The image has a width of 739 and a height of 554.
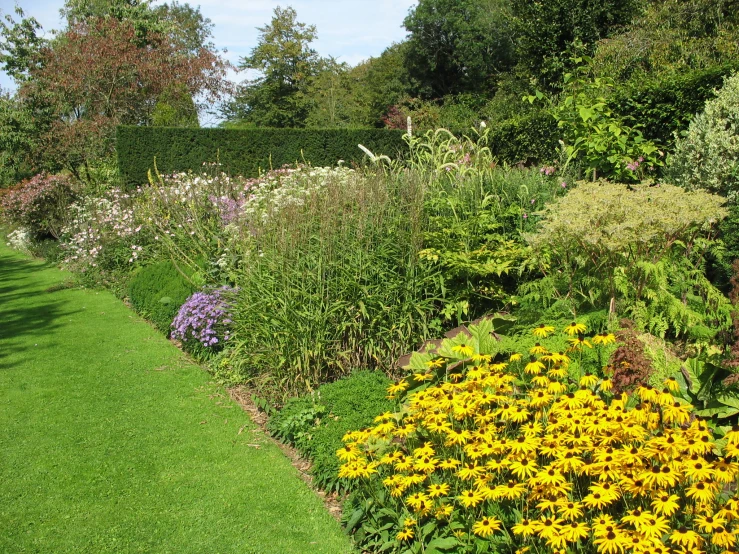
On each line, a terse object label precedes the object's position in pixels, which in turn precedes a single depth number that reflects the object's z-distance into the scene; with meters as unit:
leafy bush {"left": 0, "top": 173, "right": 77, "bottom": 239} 14.16
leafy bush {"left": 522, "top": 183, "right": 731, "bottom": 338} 3.67
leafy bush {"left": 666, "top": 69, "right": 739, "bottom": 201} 5.17
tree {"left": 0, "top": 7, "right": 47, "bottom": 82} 20.42
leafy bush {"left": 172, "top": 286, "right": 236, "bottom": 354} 5.74
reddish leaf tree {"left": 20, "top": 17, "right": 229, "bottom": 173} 16.50
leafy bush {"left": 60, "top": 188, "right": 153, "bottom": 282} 10.06
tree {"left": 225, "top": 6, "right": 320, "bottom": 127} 34.34
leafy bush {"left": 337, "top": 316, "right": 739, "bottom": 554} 2.13
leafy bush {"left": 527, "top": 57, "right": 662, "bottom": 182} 5.90
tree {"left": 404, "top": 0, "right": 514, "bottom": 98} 30.66
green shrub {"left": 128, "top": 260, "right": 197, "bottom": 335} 7.17
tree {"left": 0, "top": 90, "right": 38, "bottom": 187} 17.20
